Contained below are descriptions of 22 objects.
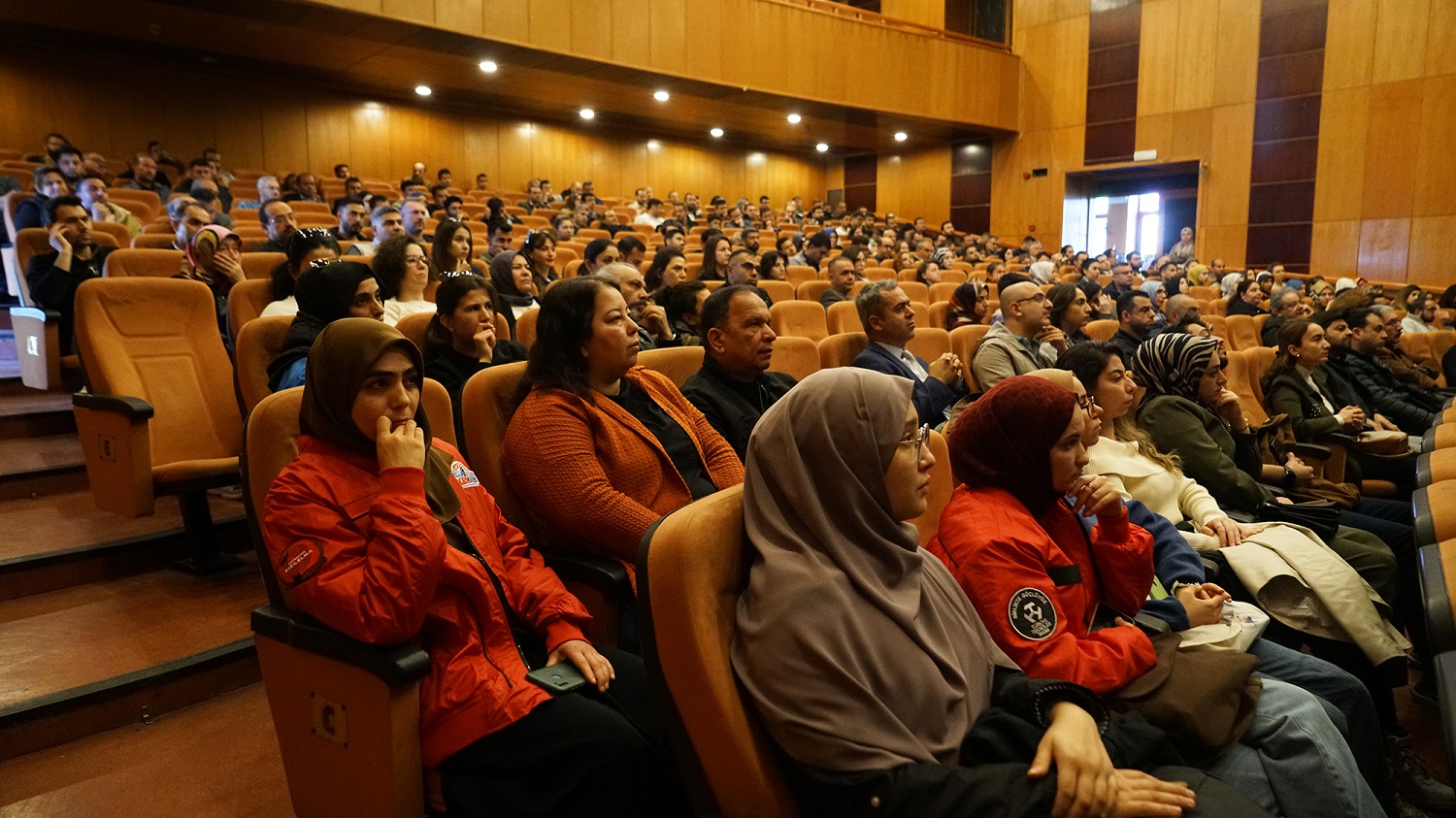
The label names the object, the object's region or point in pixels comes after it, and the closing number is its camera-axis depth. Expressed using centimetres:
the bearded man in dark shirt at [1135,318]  355
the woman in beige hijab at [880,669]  100
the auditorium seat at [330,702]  117
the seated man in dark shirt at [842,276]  504
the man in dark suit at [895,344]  283
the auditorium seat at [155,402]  231
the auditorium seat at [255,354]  229
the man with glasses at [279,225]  422
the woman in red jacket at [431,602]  120
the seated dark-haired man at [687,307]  340
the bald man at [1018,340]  302
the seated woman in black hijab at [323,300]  223
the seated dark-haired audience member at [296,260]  278
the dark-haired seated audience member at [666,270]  420
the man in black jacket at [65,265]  359
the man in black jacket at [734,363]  219
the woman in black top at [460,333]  229
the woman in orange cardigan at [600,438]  168
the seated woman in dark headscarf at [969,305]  447
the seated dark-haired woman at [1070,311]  374
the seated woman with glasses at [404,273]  308
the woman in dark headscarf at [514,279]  380
